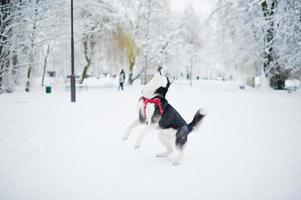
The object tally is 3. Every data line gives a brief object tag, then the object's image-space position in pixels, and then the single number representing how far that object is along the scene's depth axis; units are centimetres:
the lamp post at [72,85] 1253
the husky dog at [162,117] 418
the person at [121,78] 2242
